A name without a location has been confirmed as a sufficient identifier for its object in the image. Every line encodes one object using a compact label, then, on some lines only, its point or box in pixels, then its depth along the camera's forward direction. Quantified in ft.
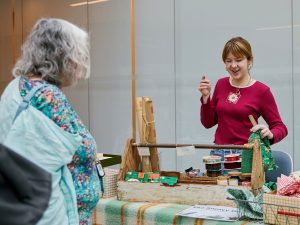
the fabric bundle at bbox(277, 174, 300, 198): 4.86
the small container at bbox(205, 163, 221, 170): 5.85
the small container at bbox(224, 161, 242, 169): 5.92
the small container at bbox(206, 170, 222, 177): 5.84
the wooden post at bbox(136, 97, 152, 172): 6.39
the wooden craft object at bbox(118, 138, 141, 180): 6.24
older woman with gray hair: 4.05
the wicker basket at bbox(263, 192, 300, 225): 4.66
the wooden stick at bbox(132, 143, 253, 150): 5.60
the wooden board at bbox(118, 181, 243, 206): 5.56
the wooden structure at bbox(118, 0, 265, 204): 5.54
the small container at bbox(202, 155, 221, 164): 5.85
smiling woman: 7.09
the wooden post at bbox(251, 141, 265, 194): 5.44
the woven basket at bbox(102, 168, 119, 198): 6.32
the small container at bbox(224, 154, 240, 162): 5.91
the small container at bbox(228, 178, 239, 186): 5.54
